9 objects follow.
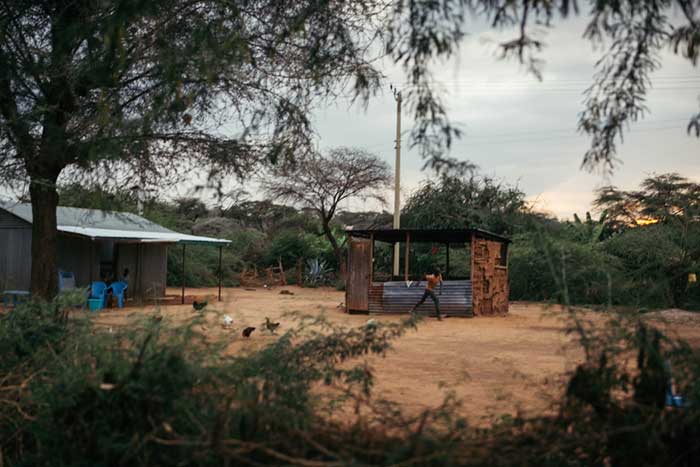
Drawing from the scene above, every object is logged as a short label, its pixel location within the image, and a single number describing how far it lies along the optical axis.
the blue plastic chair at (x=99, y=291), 18.84
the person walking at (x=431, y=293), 18.42
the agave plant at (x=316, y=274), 35.00
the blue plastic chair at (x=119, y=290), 19.89
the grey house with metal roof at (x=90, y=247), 20.69
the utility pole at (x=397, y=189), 26.28
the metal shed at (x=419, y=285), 19.17
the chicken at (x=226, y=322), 13.03
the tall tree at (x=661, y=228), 21.83
